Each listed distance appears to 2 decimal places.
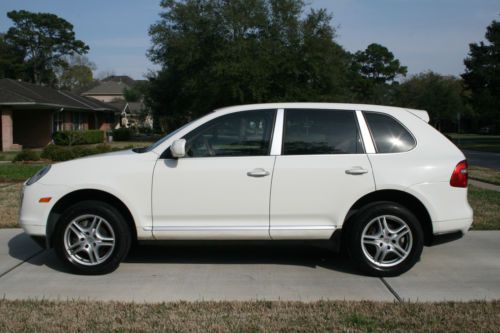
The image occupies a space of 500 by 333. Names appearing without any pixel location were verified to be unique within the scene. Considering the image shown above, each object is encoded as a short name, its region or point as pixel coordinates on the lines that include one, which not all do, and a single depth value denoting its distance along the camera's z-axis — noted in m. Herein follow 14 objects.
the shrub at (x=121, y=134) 46.78
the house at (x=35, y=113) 29.67
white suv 5.33
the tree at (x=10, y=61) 73.99
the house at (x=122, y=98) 65.07
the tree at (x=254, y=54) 33.41
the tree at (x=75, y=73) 86.19
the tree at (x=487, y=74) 38.59
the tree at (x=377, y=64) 96.24
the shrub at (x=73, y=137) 33.00
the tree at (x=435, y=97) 56.09
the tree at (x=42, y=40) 77.19
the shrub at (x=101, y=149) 20.48
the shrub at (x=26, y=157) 20.02
